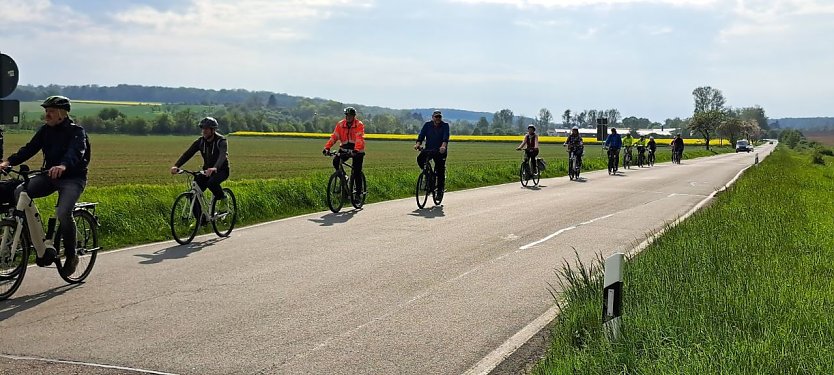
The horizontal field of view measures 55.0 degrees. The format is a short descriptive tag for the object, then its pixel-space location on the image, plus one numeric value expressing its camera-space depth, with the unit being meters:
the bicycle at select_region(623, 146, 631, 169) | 40.41
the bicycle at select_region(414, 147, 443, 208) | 16.55
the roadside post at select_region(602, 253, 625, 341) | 5.25
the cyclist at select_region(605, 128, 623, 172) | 33.69
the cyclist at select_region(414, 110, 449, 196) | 17.06
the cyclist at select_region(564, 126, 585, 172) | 28.75
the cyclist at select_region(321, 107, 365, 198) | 15.73
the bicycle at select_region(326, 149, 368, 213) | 15.38
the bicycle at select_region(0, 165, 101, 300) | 7.43
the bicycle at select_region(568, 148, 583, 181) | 28.70
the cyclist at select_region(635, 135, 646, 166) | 44.66
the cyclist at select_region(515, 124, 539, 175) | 24.72
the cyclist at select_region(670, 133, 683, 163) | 51.38
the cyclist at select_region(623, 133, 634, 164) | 40.04
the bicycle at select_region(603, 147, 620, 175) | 33.66
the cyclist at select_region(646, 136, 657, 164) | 47.28
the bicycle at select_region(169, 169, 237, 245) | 11.17
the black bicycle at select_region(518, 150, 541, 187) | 24.39
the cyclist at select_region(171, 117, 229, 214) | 11.55
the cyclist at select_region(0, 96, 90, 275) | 7.93
